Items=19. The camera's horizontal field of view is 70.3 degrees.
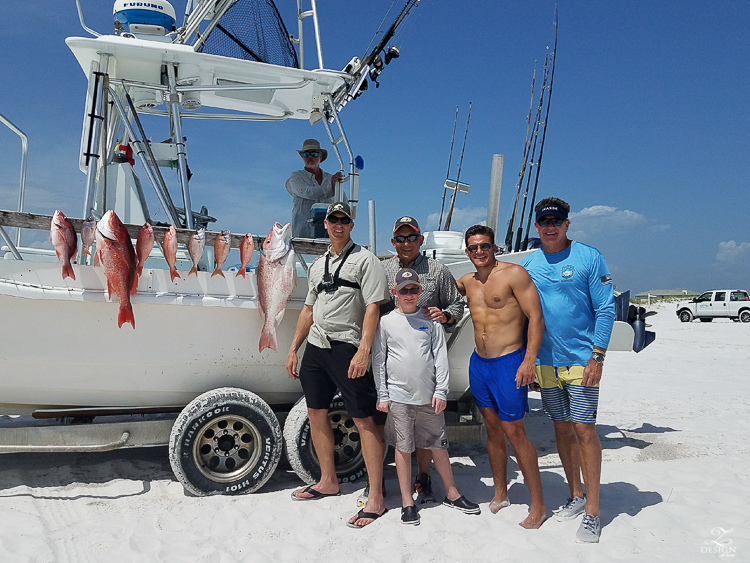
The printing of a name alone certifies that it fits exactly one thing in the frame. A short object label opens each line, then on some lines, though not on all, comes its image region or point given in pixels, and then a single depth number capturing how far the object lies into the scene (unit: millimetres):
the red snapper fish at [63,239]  3367
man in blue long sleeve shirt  3334
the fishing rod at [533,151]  5973
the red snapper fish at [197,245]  3705
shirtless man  3396
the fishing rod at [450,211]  6293
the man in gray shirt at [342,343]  3516
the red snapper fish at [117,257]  3428
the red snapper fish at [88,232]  3540
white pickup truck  22078
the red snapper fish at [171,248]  3646
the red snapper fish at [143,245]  3559
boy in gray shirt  3453
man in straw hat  4945
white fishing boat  3611
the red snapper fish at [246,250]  3805
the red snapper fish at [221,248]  3771
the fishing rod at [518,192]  6064
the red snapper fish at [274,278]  3793
